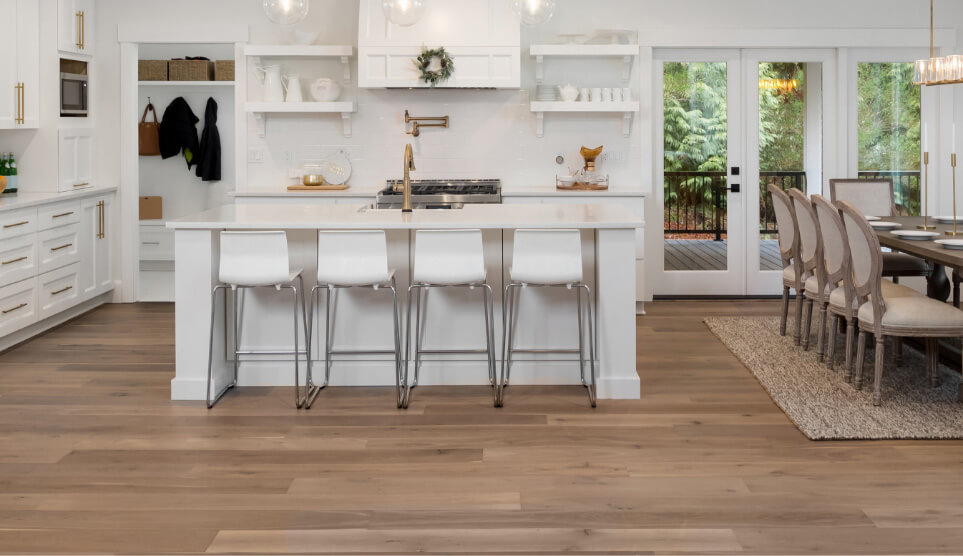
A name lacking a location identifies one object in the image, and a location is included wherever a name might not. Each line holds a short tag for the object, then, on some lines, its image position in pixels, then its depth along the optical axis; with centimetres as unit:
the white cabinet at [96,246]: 689
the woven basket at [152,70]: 875
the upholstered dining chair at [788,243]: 564
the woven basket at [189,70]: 877
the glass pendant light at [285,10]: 445
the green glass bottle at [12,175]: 653
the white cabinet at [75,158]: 685
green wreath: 690
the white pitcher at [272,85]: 724
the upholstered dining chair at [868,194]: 662
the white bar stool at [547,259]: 453
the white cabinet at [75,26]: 670
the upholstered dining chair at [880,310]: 437
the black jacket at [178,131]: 898
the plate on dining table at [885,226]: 555
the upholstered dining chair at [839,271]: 472
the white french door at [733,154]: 757
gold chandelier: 543
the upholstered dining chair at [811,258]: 517
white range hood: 697
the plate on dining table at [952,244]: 469
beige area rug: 410
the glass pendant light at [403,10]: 455
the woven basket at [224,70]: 879
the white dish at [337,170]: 746
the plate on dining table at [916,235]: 512
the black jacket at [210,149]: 902
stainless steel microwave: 680
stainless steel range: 680
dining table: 450
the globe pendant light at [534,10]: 467
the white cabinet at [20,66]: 625
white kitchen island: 473
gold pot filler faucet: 501
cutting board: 715
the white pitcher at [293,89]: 726
